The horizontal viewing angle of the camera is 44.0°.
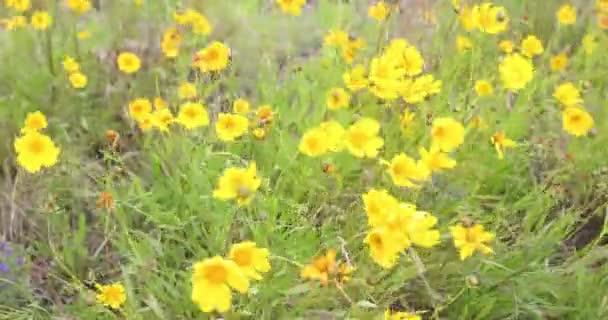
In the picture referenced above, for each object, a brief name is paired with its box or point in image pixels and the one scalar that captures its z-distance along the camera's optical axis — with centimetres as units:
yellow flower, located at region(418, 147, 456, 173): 142
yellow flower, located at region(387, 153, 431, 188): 139
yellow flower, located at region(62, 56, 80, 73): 200
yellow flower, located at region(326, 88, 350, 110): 172
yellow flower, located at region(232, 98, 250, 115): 176
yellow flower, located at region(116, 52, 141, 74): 205
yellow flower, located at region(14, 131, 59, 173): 156
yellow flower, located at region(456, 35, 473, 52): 208
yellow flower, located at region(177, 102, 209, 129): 163
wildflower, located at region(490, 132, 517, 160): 160
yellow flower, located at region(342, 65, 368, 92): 171
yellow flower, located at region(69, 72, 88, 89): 198
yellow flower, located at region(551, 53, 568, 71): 216
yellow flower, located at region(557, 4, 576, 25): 228
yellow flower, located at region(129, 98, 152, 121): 178
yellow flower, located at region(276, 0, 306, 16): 210
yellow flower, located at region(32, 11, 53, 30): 204
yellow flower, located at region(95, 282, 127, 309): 134
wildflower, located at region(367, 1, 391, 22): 199
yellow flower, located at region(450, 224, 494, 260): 126
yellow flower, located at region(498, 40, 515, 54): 212
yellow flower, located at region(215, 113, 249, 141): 159
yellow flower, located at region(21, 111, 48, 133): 168
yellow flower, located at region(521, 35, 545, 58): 211
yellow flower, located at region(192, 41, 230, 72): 174
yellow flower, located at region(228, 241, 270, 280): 113
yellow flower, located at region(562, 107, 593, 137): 173
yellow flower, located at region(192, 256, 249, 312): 104
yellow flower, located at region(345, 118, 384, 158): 148
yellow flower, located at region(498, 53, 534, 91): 175
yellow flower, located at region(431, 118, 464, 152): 149
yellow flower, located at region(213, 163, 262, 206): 125
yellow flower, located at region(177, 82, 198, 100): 182
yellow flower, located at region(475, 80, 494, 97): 185
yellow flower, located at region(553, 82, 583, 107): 182
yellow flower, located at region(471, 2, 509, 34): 187
